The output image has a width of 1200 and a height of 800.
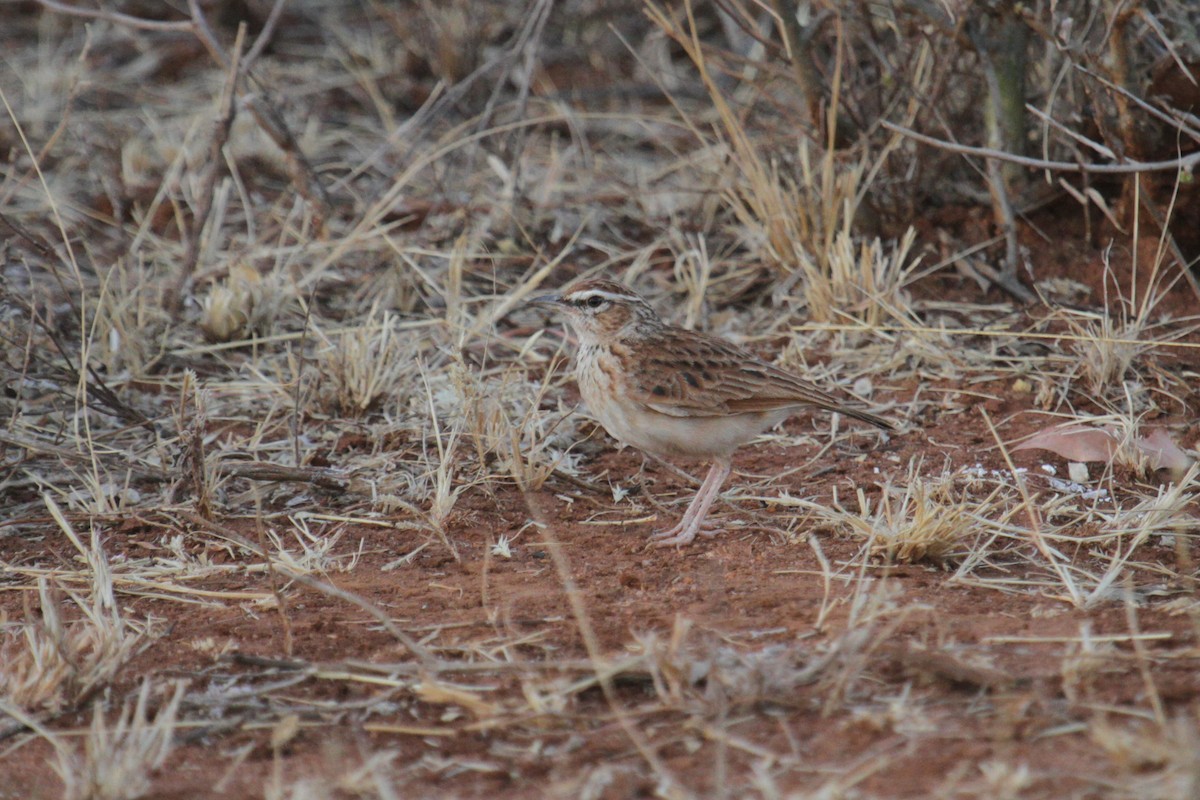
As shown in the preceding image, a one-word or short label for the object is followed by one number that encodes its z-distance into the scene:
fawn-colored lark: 11.68
